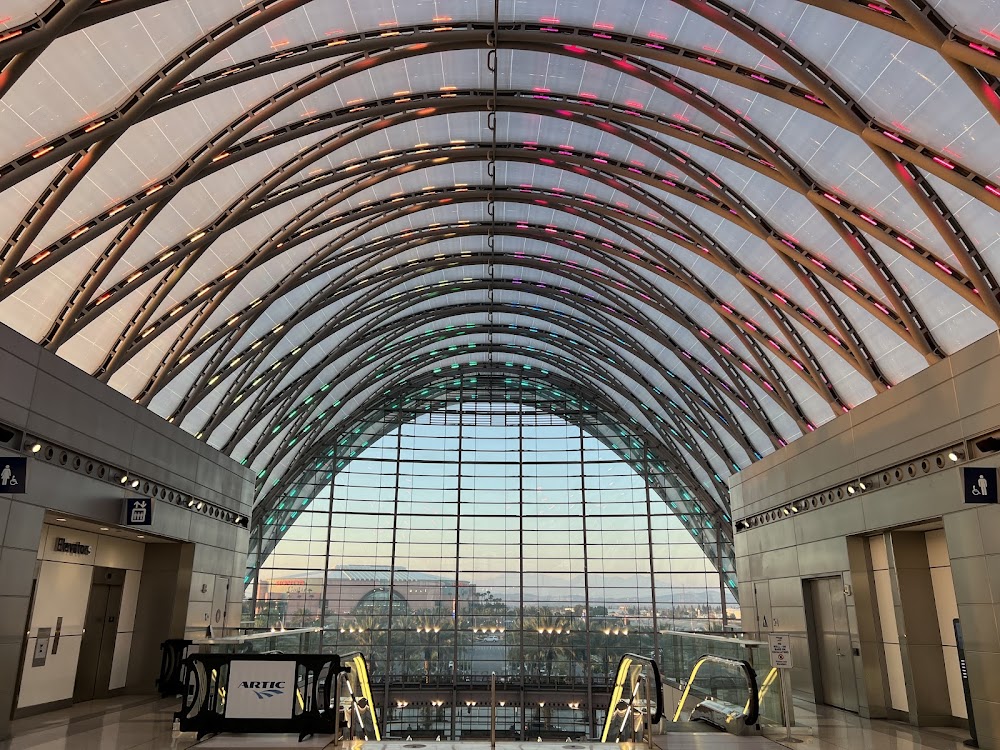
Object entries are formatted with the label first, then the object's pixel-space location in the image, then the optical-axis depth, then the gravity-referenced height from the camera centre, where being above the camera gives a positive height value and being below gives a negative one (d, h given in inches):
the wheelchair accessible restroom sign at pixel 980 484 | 539.8 +82.1
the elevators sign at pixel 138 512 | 762.8 +83.2
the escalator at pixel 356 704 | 531.2 -87.0
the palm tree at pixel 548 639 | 1638.8 -102.0
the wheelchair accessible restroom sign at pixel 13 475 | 498.6 +79.6
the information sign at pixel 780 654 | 579.5 -47.0
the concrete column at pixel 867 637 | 754.7 -44.4
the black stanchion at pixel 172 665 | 565.9 -61.6
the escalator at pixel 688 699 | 556.4 -89.3
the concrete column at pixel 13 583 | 552.4 +6.6
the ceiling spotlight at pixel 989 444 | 560.3 +116.3
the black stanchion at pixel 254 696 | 505.0 -71.5
